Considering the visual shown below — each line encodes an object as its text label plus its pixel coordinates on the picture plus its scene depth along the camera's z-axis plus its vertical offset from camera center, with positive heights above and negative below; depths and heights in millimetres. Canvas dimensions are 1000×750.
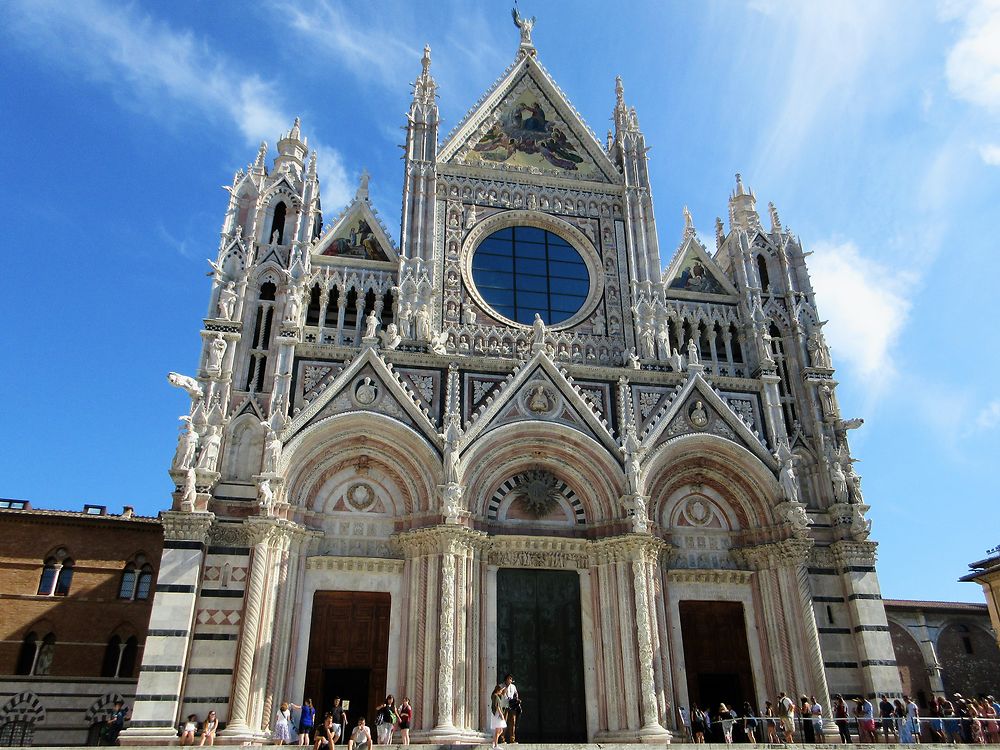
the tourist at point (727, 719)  16111 +253
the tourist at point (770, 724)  17188 +154
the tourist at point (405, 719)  14523 +283
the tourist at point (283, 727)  14883 +169
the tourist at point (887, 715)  17156 +316
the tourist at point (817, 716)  16516 +289
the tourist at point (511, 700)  14758 +595
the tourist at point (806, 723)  16922 +167
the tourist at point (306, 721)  15555 +280
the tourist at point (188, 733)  14820 +80
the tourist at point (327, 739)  11847 -39
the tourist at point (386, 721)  14448 +246
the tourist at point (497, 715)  14039 +328
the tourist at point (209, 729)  14648 +146
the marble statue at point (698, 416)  20516 +7613
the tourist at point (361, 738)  12237 -32
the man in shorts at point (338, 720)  15208 +299
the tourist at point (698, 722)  17266 +208
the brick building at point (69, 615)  23438 +3578
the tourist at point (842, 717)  17438 +282
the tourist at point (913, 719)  16188 +208
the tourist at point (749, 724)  16406 +147
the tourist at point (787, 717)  16219 +280
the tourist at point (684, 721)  17219 +233
